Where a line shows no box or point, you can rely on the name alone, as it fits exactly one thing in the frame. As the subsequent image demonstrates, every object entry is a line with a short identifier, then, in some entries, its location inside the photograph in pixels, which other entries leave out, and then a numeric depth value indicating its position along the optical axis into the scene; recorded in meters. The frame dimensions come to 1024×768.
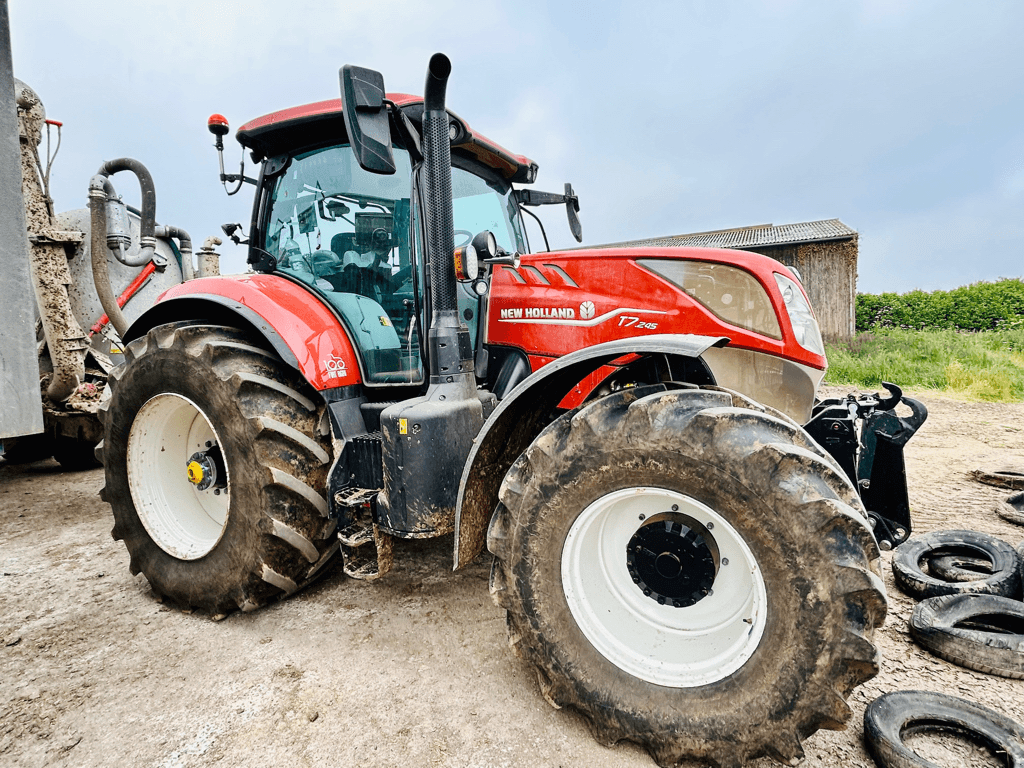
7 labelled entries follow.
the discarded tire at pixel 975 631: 2.25
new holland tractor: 1.68
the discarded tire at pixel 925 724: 1.75
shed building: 16.48
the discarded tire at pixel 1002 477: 4.71
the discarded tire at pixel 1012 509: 3.86
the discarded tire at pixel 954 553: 2.70
